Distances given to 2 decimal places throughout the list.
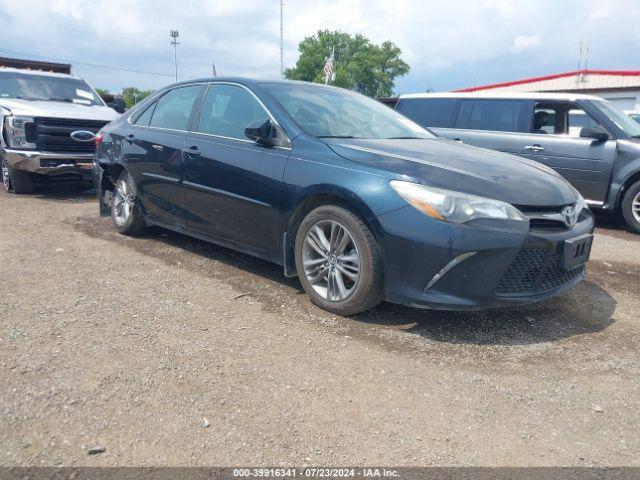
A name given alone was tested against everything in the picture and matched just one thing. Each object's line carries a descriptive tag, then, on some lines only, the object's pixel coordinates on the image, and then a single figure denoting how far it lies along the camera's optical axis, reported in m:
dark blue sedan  3.28
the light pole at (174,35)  53.61
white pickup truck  7.99
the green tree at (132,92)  83.38
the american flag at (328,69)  20.96
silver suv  7.24
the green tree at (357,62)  68.75
